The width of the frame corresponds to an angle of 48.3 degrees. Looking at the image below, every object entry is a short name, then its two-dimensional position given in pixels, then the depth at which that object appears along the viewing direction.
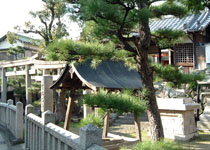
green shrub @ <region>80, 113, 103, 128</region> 4.33
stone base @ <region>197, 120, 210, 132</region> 9.17
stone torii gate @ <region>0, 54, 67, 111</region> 10.34
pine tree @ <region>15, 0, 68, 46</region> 14.30
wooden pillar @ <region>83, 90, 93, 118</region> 10.03
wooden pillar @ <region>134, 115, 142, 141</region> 6.73
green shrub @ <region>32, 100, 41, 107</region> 17.02
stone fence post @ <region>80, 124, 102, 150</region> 2.79
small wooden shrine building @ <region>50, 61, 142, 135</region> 7.55
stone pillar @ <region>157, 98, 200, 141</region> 7.77
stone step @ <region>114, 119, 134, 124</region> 11.66
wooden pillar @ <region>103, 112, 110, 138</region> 7.40
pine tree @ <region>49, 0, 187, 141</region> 3.62
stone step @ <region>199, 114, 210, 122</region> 9.60
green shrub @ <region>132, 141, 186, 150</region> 3.68
